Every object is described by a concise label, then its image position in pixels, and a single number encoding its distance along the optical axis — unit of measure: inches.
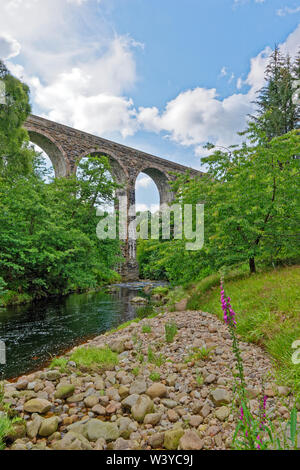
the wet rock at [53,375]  111.9
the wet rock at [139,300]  374.6
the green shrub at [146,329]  167.0
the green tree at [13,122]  248.8
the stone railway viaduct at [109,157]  598.5
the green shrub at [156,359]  115.8
